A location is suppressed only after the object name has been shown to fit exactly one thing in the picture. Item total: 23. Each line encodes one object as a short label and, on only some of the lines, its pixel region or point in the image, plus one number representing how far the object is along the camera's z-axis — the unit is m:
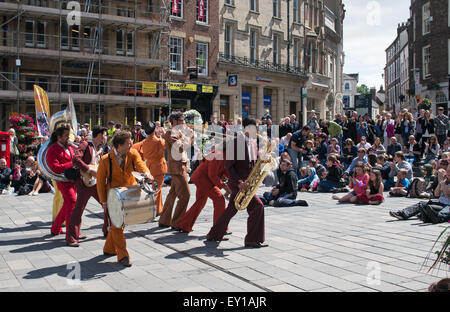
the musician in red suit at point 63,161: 7.81
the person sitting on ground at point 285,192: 11.42
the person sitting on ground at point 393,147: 15.88
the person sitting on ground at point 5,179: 14.91
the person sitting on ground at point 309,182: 14.72
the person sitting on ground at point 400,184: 13.12
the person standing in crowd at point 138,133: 16.11
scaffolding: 24.78
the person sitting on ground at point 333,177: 14.27
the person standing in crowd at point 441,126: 16.95
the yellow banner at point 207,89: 30.84
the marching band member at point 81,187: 7.51
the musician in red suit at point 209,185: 7.97
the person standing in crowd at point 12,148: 16.98
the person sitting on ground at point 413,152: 16.50
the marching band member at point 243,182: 7.22
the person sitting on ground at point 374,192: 11.71
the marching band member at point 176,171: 8.62
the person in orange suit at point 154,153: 9.52
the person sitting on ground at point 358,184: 12.00
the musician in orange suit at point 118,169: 6.41
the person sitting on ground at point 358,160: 14.27
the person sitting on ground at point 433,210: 8.88
